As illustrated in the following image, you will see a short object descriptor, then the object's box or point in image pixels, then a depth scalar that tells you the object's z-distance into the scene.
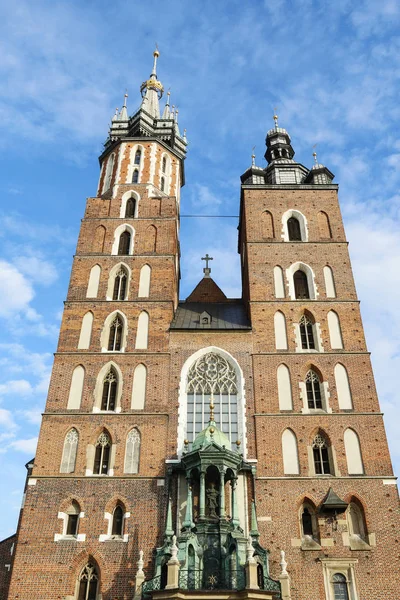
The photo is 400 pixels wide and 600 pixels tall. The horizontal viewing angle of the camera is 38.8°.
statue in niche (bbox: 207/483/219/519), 17.09
